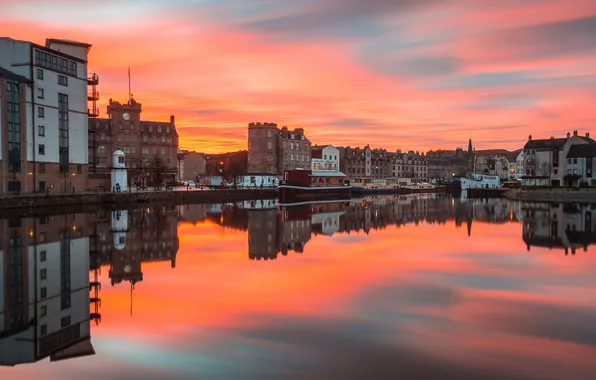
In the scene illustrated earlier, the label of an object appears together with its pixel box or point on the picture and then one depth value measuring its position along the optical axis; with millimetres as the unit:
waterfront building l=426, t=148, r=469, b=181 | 148500
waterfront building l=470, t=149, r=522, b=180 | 141625
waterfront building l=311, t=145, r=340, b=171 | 104288
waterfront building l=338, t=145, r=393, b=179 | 115812
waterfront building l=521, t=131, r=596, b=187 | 83188
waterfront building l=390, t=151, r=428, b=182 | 128250
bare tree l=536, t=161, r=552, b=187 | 87825
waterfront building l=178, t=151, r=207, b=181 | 118062
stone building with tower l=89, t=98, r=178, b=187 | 79375
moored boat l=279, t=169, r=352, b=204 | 67962
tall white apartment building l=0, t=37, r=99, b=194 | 38812
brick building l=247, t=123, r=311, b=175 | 94500
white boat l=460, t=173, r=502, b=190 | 107381
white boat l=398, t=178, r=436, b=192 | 110288
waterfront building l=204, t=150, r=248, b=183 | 113500
